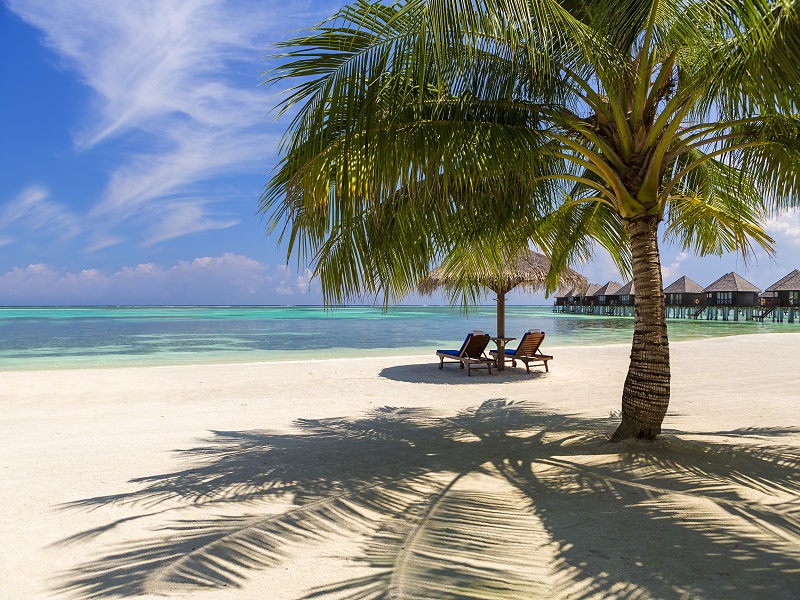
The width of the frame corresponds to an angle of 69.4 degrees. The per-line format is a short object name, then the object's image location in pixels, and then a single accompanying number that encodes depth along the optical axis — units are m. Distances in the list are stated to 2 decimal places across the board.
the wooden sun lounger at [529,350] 12.05
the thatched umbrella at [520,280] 11.82
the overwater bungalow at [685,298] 47.03
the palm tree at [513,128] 3.79
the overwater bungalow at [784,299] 40.31
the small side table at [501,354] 12.21
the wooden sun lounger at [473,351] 11.87
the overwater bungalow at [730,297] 43.38
